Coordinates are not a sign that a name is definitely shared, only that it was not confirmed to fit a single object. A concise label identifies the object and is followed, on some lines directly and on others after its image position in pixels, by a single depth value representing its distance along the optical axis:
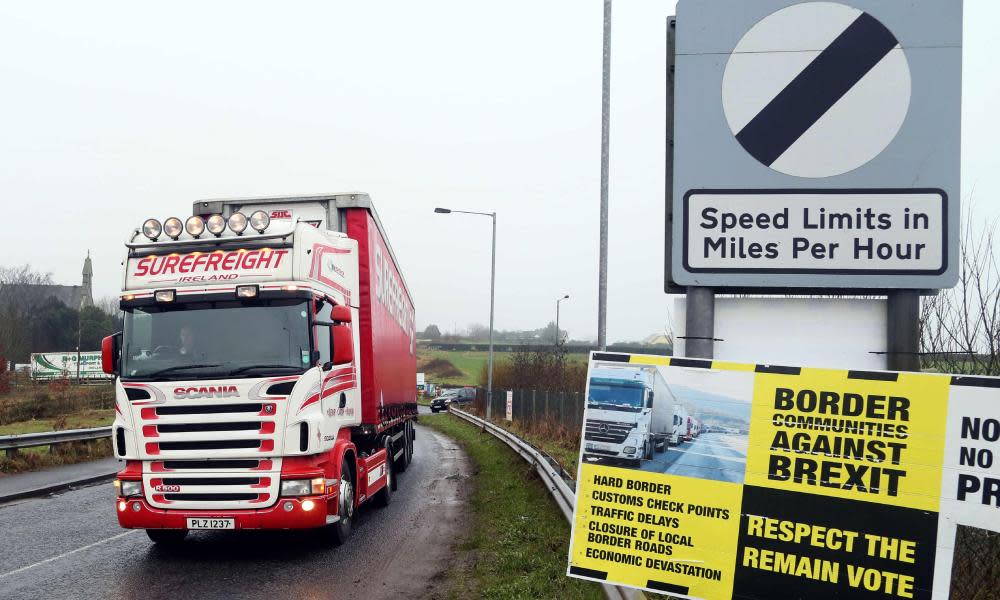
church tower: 102.51
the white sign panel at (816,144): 3.48
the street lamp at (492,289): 38.86
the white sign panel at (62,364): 61.24
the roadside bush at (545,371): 35.43
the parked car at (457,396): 59.34
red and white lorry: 8.77
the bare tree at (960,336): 5.56
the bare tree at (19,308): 54.59
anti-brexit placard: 3.41
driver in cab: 8.99
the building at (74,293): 99.89
